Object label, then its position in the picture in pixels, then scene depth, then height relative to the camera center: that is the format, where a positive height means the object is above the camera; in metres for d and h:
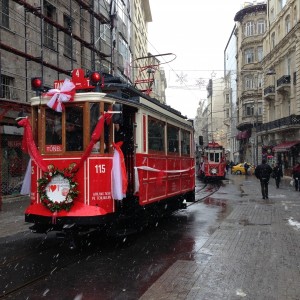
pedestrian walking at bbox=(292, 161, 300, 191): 23.59 -0.97
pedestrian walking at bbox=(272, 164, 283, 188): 27.31 -0.97
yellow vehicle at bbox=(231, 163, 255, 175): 51.06 -1.25
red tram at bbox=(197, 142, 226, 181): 35.05 -0.18
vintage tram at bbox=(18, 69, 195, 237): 7.81 +0.15
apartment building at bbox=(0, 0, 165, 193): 17.28 +5.92
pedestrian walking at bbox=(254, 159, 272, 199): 19.08 -0.69
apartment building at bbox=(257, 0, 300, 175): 38.19 +7.49
